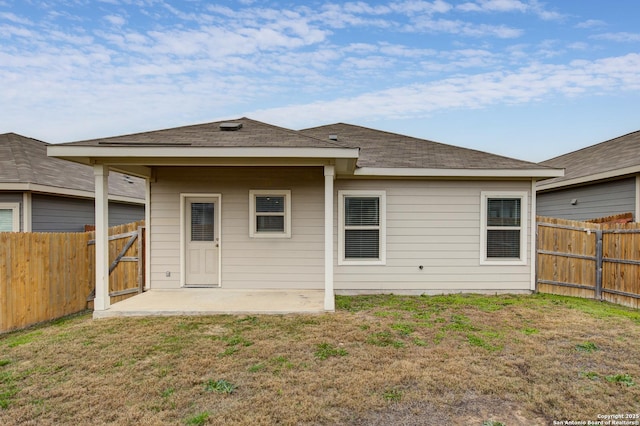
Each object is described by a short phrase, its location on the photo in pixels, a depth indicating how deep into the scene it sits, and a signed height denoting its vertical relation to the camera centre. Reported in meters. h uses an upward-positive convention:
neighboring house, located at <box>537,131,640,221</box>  8.27 +0.68
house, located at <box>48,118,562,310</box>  7.39 -0.41
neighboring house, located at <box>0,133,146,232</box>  8.02 +0.34
